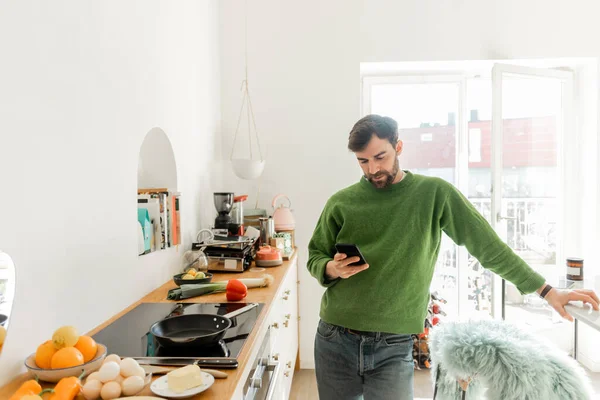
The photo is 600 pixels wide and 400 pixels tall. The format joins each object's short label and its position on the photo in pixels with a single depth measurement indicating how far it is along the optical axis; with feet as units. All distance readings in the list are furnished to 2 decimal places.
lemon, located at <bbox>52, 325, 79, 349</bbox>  3.54
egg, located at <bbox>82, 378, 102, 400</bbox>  3.06
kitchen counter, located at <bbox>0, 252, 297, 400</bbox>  3.37
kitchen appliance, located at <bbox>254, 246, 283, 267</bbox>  8.27
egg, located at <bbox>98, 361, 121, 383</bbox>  3.14
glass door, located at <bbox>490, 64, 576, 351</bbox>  10.43
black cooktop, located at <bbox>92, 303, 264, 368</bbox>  3.90
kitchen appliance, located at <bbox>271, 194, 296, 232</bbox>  10.02
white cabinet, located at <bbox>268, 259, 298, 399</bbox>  6.47
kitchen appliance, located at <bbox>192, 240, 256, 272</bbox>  7.78
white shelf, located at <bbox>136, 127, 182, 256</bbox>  7.68
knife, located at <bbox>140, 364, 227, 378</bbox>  3.58
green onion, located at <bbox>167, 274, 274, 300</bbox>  6.11
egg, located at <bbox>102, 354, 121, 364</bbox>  3.44
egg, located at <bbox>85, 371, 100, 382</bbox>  3.14
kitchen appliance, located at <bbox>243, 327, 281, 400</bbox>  4.42
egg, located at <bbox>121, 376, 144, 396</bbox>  3.15
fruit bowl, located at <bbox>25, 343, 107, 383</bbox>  3.42
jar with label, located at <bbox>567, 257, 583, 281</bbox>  5.88
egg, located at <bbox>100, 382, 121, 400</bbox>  3.06
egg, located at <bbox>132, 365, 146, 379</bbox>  3.26
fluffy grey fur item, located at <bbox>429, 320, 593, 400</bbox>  3.97
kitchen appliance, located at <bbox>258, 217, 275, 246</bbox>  9.40
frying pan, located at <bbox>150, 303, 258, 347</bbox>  4.25
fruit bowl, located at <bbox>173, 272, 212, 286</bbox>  6.49
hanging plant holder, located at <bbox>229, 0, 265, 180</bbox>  9.75
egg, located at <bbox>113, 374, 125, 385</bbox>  3.17
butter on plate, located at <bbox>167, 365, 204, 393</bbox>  3.22
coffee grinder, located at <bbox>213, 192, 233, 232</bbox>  9.24
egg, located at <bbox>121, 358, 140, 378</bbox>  3.24
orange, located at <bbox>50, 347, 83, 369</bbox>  3.44
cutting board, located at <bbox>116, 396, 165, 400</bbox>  3.00
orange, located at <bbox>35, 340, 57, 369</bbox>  3.52
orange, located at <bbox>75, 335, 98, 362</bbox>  3.62
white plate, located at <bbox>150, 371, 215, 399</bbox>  3.16
